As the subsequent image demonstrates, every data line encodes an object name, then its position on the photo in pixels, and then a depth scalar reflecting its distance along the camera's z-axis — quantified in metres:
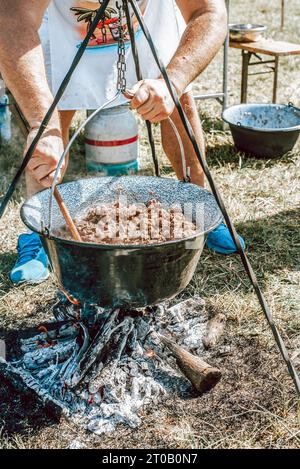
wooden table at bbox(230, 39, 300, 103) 5.29
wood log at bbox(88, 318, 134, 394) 2.28
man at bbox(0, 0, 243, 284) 2.11
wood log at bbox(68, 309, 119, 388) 2.28
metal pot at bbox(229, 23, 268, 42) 5.59
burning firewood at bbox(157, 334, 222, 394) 2.27
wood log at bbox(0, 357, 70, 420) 2.19
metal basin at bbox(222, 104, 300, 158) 4.66
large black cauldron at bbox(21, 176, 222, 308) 1.89
